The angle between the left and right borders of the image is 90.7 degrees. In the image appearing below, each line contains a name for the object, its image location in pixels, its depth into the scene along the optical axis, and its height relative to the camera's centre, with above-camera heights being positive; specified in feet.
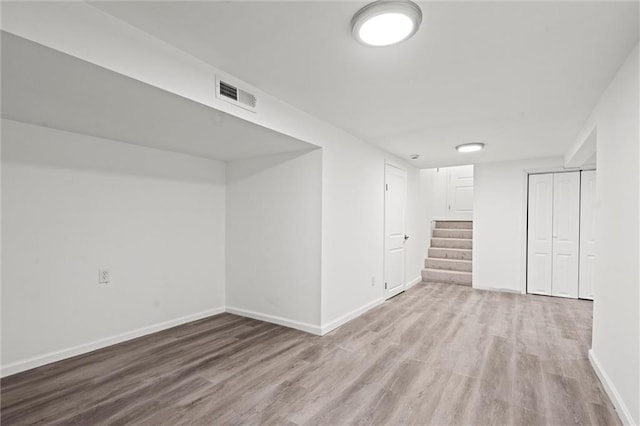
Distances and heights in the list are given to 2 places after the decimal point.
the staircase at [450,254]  20.56 -3.01
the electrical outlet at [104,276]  9.98 -2.16
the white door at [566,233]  16.55 -1.10
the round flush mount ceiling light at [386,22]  5.27 +3.36
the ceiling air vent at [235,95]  7.55 +2.87
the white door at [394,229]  16.01 -0.98
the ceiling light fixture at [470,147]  14.29 +2.97
